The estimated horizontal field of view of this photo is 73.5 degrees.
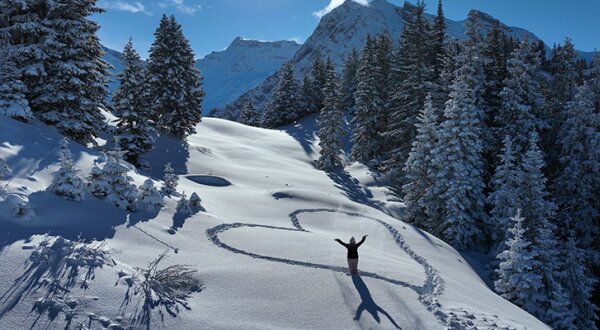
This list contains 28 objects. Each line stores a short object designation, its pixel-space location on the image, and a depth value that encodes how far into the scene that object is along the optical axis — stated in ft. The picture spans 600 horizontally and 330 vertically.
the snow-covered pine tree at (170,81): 121.29
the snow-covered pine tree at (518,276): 57.41
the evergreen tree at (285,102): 216.13
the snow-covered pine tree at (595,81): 95.46
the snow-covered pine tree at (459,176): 78.59
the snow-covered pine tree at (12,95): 60.54
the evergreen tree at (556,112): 93.45
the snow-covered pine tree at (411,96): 113.39
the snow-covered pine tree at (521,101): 89.86
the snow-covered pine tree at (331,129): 137.08
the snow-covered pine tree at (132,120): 88.74
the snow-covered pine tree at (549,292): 58.80
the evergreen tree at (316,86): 235.61
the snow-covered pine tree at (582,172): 84.17
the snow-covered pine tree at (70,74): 72.59
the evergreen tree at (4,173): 35.57
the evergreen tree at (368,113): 142.51
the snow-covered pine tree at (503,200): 72.74
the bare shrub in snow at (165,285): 27.34
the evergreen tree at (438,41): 120.98
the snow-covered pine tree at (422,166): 86.28
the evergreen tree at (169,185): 54.54
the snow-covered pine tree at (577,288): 68.39
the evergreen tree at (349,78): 231.75
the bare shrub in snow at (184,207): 49.70
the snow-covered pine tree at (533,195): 67.92
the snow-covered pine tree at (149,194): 47.06
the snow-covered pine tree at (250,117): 254.68
